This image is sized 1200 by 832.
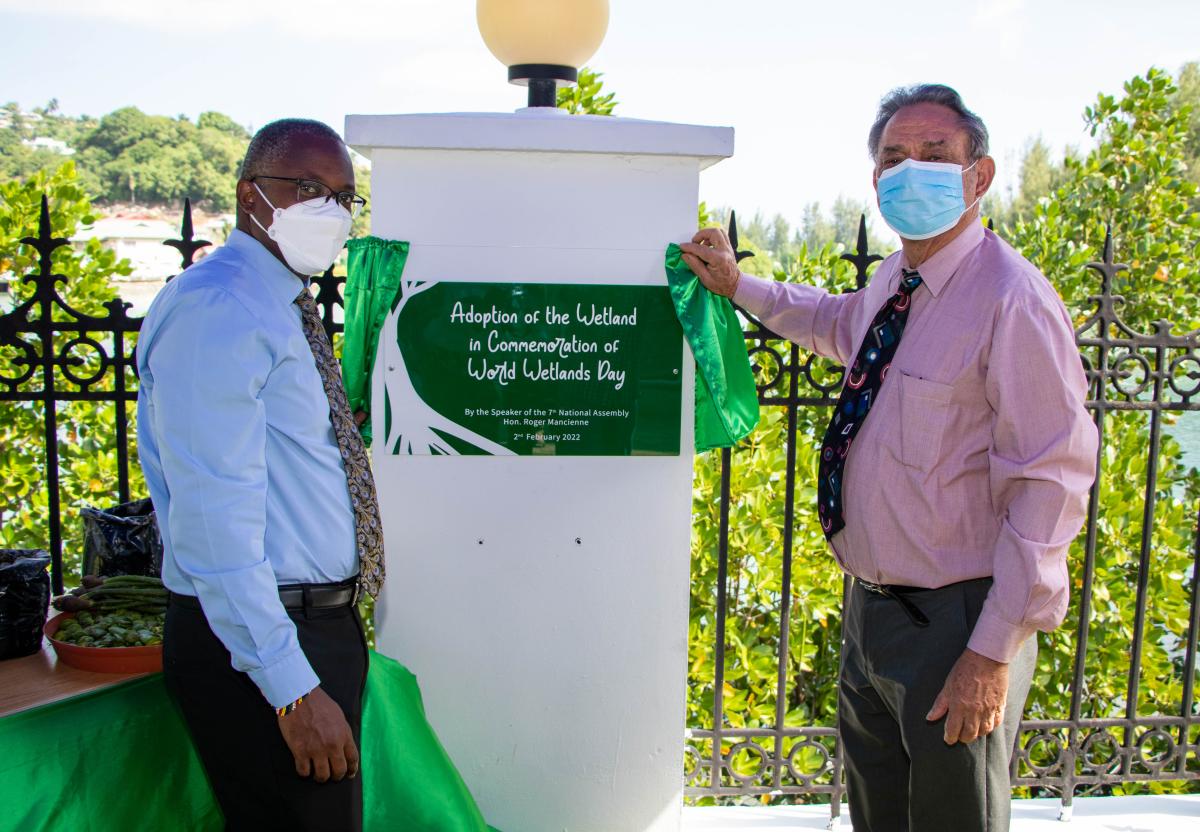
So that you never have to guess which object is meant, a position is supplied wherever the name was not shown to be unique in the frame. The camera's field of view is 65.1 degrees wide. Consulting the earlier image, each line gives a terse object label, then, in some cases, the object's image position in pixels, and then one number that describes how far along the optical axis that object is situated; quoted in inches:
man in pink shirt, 74.5
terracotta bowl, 84.3
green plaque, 95.7
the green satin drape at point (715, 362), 97.9
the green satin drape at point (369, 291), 93.7
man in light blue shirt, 63.1
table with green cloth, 74.0
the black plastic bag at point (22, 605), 89.1
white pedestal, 94.9
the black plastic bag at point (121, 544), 99.2
